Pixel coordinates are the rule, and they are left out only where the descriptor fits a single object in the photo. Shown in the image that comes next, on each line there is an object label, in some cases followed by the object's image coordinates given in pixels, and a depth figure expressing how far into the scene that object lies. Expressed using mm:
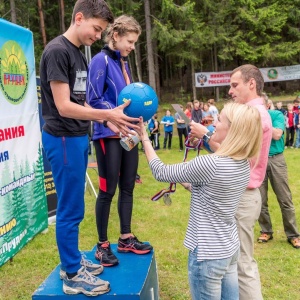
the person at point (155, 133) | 14523
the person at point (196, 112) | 14046
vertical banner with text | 4152
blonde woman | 2170
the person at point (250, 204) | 2904
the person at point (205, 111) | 14432
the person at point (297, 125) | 13465
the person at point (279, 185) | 4562
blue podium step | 2486
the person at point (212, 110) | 14520
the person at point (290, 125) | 13680
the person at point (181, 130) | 14342
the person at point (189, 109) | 14793
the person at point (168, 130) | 15109
